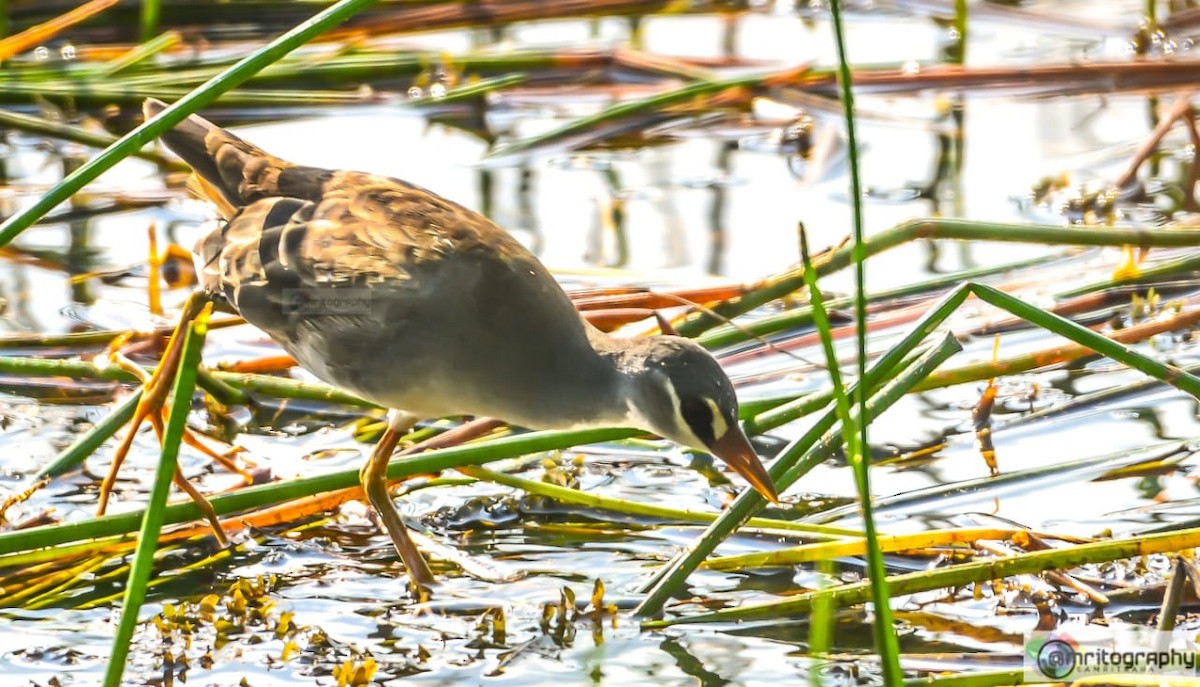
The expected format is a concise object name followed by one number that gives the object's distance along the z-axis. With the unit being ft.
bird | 24.49
